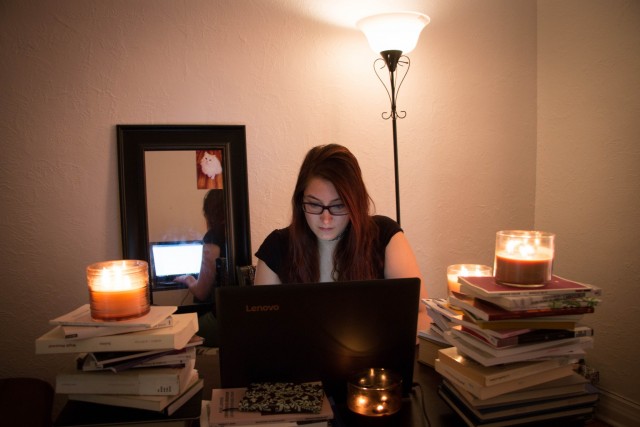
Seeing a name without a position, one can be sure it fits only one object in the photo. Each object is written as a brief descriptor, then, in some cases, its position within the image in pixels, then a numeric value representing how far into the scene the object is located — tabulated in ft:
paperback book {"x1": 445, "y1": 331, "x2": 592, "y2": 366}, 3.29
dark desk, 3.14
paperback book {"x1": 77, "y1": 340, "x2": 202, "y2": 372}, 3.52
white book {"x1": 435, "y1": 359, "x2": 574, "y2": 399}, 3.23
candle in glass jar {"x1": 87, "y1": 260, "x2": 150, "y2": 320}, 3.58
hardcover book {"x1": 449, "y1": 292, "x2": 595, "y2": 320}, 3.23
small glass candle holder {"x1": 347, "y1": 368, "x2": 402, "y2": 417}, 3.06
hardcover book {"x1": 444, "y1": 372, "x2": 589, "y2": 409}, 3.26
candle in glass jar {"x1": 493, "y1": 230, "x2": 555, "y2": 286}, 3.31
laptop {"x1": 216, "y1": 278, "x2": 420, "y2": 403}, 3.30
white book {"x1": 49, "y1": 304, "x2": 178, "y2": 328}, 3.49
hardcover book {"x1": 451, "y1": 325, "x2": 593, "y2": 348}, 3.28
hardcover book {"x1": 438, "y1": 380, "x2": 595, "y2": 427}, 3.26
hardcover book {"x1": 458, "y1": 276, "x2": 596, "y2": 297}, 3.24
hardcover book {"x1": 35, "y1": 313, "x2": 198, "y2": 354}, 3.47
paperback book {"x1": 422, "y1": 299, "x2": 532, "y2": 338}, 3.28
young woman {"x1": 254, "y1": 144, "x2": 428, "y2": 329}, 5.54
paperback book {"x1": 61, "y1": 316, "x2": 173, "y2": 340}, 3.46
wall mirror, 7.34
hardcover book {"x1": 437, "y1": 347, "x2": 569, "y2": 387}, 3.25
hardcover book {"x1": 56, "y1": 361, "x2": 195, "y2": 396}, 3.47
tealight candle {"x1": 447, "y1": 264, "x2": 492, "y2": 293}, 4.80
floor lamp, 6.95
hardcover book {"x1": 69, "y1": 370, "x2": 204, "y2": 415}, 3.43
